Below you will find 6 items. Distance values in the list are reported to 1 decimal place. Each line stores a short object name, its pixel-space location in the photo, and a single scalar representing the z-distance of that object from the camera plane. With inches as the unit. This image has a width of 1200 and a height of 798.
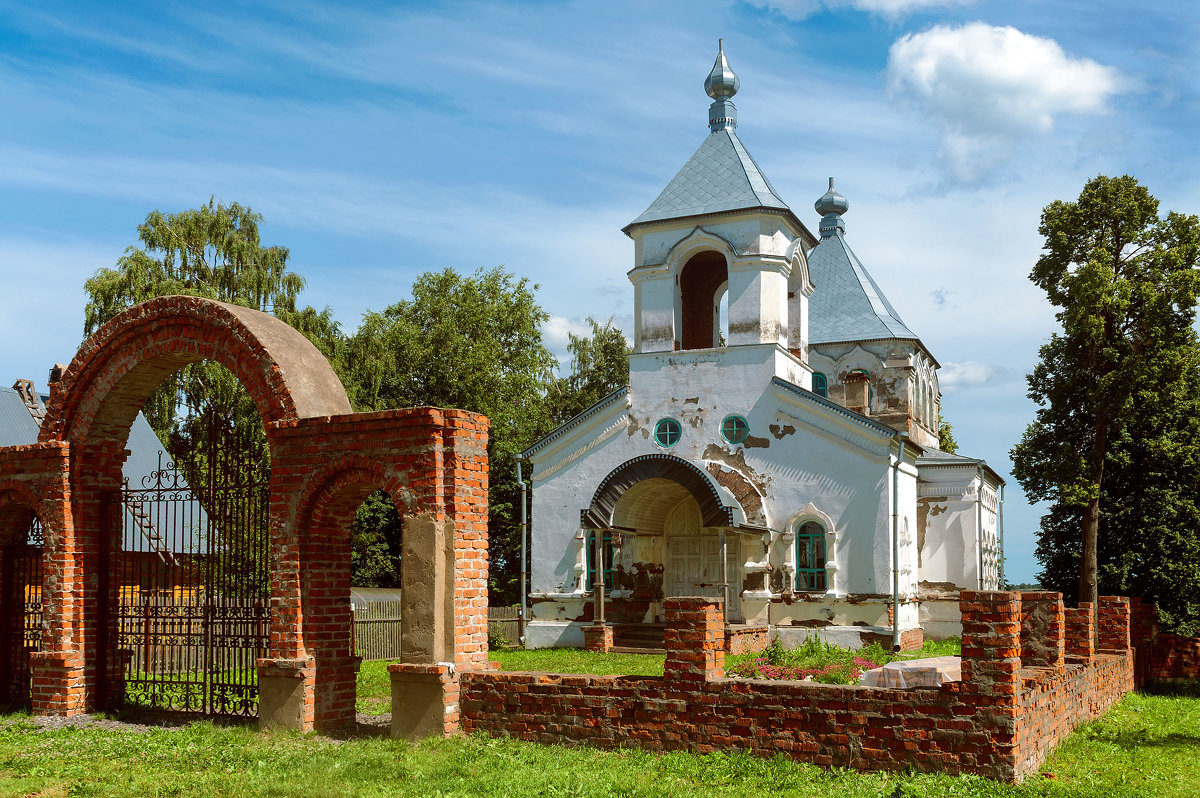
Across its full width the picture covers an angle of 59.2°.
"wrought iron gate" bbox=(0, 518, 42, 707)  526.6
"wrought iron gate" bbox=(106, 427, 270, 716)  448.5
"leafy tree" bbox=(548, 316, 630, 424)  1582.2
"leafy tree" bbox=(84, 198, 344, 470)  1125.1
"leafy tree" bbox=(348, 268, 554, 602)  1419.8
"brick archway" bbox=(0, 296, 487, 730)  397.4
